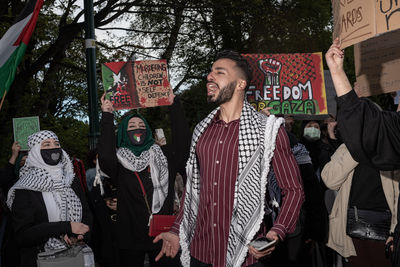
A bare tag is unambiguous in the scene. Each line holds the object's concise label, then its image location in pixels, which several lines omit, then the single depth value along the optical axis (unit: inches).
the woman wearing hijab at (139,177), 186.7
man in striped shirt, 121.3
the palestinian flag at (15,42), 224.5
